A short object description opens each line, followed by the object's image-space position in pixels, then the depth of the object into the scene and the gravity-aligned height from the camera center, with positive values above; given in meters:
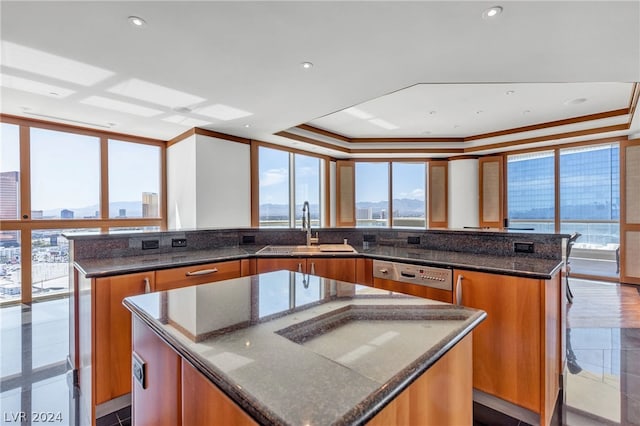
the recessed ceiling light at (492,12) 1.74 +1.15
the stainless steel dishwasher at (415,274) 2.04 -0.46
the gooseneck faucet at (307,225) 3.06 -0.14
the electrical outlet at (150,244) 2.59 -0.28
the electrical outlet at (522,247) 2.22 -0.27
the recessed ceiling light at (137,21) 1.89 +1.20
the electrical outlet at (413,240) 2.84 -0.28
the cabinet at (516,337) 1.70 -0.75
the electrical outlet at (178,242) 2.79 -0.28
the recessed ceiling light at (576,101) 3.94 +1.43
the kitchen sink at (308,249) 2.75 -0.36
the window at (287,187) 5.53 +0.49
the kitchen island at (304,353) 0.58 -0.35
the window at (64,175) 4.30 +0.55
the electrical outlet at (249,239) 3.27 -0.30
